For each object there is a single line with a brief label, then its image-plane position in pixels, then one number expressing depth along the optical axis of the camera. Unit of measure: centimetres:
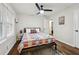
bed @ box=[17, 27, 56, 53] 157
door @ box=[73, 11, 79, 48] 199
